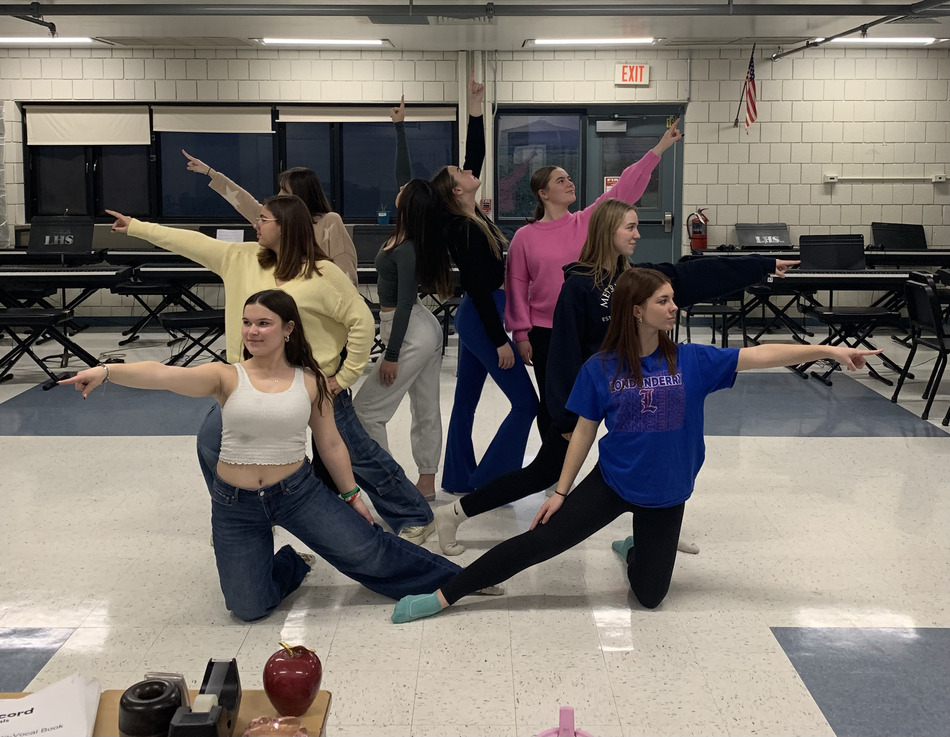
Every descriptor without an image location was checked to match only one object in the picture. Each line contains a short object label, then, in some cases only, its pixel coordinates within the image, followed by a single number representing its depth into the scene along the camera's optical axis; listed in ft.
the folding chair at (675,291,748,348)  30.58
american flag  35.22
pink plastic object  6.97
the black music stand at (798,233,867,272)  30.48
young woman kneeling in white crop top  10.66
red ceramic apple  6.37
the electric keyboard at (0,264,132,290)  29.17
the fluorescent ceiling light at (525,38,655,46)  34.55
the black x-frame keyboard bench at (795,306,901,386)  26.21
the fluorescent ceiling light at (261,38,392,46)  34.83
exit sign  37.35
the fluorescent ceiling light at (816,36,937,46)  34.95
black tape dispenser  5.69
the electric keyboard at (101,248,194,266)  35.88
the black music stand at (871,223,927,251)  36.45
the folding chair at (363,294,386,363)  30.07
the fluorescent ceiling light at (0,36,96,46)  34.88
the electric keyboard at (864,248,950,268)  35.60
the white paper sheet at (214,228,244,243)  27.78
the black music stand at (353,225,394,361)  32.78
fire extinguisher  37.68
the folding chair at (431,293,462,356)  30.35
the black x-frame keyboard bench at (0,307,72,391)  25.63
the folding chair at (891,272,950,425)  22.19
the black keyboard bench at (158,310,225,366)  26.81
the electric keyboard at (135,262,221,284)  29.89
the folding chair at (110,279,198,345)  31.48
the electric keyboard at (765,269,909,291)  29.17
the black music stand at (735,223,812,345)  37.11
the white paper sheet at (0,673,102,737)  6.11
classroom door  38.37
